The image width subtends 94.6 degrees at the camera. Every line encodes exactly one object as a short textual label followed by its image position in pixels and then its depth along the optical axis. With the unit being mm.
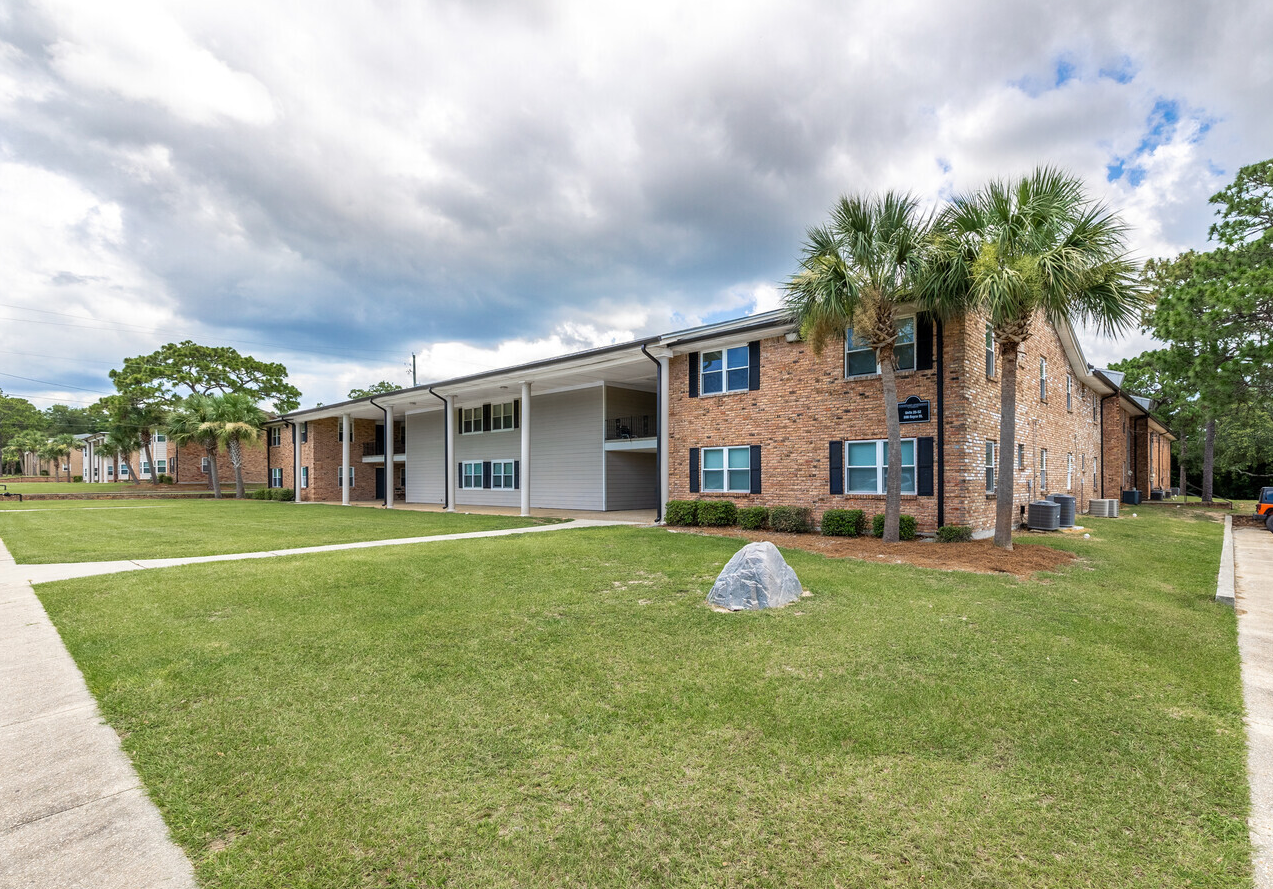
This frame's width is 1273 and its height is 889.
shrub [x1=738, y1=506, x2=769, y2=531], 14836
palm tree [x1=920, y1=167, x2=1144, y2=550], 9961
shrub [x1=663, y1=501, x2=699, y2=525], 16047
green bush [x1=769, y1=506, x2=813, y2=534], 14203
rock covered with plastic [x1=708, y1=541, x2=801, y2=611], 6707
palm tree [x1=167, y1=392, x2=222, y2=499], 33531
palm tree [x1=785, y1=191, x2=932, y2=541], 11320
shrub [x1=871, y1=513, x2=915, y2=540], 12492
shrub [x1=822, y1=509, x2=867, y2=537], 13305
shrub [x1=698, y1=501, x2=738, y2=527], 15375
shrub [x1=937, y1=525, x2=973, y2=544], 12148
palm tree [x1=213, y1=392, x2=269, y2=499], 33812
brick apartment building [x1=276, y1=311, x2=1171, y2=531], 12906
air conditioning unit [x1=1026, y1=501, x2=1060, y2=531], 14688
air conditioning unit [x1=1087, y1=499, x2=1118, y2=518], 19844
